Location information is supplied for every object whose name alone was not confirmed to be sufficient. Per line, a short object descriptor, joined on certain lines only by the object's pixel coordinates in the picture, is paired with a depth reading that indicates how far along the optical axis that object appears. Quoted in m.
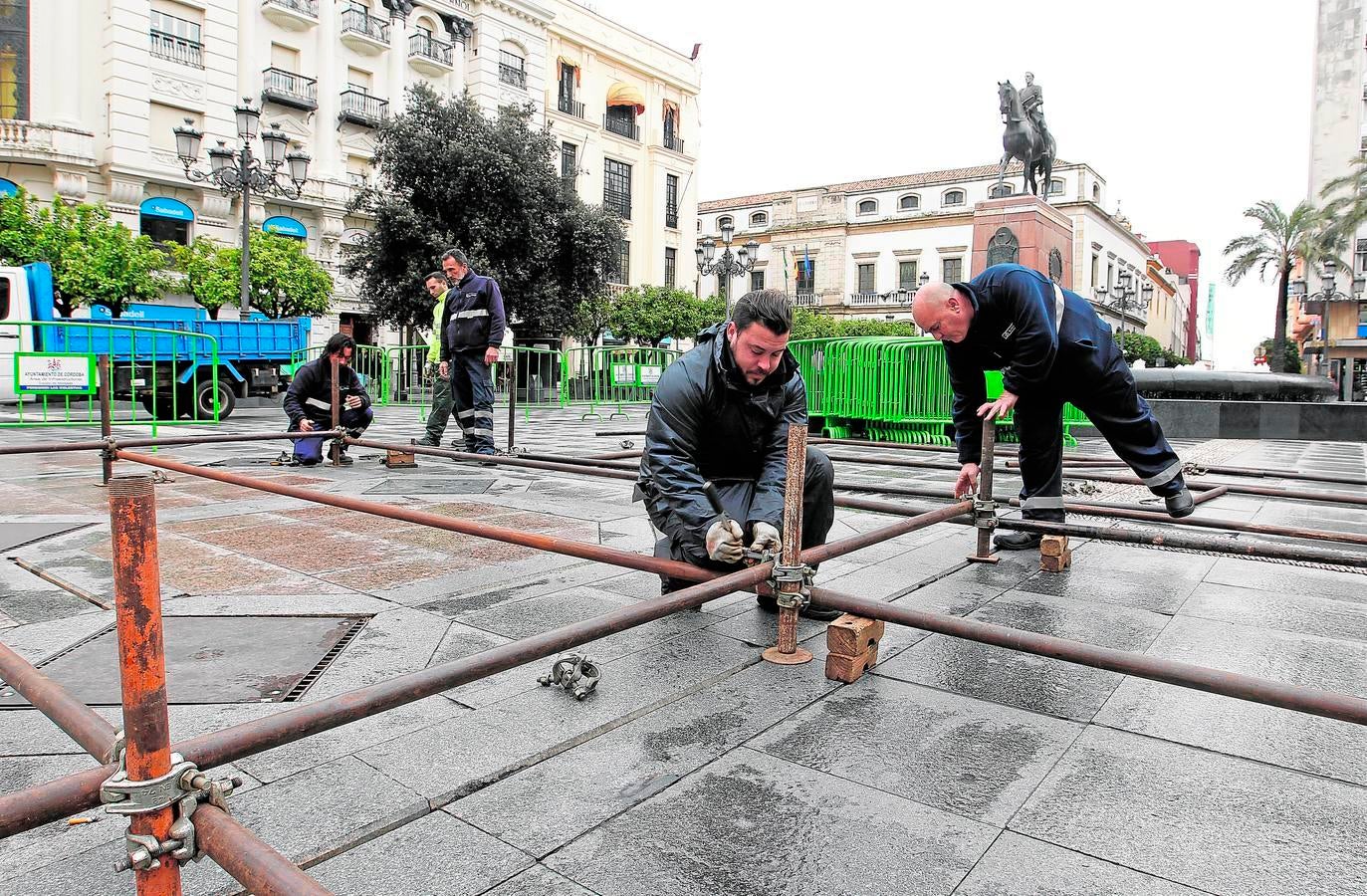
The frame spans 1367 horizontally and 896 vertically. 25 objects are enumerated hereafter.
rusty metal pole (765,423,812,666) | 2.62
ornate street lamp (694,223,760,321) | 23.31
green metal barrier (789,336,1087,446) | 11.38
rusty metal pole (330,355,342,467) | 7.59
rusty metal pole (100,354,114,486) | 5.89
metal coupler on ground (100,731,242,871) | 1.25
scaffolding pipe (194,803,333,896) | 1.14
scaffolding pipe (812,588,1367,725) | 1.71
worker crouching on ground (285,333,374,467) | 7.87
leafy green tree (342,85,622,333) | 22.97
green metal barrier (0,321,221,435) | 12.98
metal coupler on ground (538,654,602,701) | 2.55
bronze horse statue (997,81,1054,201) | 20.59
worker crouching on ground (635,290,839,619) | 2.88
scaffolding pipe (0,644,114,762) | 1.42
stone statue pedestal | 17.70
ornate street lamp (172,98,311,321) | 16.12
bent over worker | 3.88
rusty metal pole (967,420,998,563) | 3.99
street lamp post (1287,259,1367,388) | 33.38
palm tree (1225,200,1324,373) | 39.31
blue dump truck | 13.27
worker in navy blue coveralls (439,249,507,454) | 7.83
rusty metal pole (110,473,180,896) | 1.25
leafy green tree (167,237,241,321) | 21.20
